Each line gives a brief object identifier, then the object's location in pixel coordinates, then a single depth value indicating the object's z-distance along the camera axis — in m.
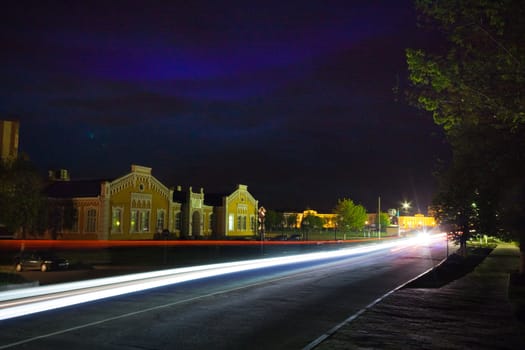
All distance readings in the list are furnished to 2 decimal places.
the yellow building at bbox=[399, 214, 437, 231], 171.00
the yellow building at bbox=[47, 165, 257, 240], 51.03
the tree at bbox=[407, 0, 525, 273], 8.51
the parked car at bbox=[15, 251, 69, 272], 27.11
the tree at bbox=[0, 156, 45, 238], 29.67
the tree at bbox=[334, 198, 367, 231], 93.50
